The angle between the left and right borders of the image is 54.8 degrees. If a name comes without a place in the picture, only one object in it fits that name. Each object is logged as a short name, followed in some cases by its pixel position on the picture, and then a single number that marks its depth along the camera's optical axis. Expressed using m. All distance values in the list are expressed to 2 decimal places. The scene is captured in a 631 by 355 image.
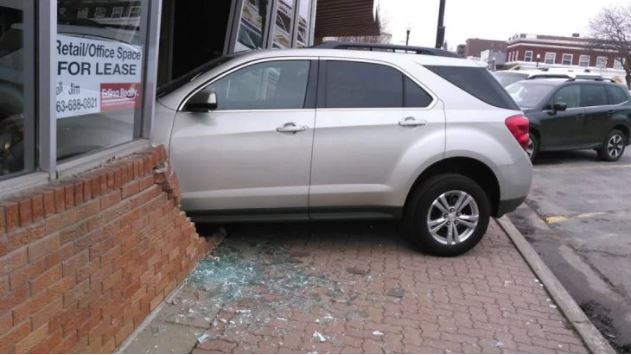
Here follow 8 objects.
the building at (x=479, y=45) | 97.88
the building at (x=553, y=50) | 79.38
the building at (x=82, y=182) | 2.65
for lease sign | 3.00
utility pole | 16.44
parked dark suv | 10.99
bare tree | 49.44
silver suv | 4.73
